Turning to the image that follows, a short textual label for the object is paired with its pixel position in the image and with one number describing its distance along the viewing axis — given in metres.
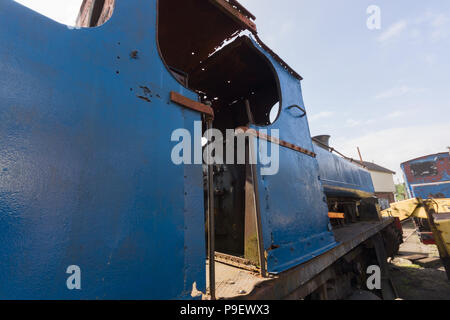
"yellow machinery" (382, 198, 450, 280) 5.13
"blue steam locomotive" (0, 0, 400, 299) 0.86
